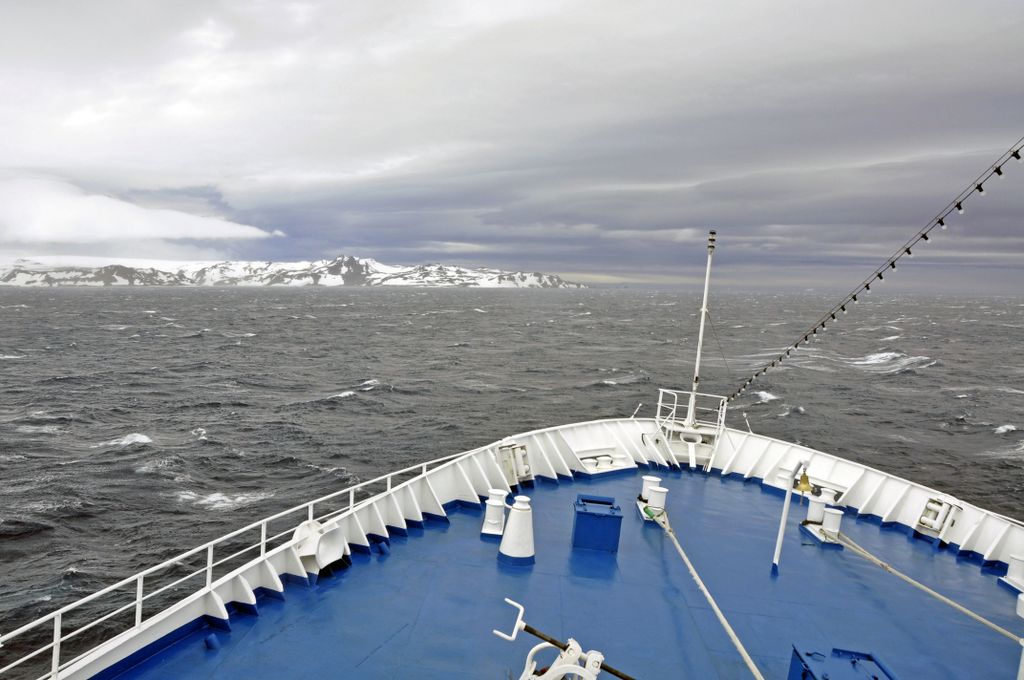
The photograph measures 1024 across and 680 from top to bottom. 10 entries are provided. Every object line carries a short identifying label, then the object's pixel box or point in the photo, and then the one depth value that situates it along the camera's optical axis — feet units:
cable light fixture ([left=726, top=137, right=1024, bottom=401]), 34.74
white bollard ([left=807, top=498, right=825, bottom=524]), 47.42
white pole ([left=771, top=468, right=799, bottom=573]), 35.03
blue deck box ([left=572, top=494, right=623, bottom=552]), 41.09
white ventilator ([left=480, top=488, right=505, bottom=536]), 42.06
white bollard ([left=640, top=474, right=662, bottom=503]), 47.80
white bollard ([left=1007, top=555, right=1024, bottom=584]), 40.27
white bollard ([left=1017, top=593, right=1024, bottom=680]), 35.05
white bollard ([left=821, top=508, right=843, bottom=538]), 45.88
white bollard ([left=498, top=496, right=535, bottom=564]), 38.55
